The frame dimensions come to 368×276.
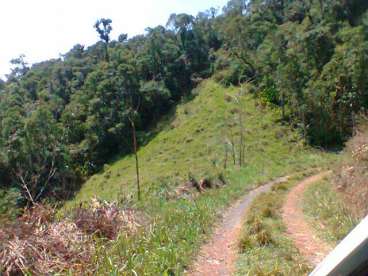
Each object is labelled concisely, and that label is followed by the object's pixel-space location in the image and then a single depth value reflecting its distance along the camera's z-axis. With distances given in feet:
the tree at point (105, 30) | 212.43
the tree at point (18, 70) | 218.59
